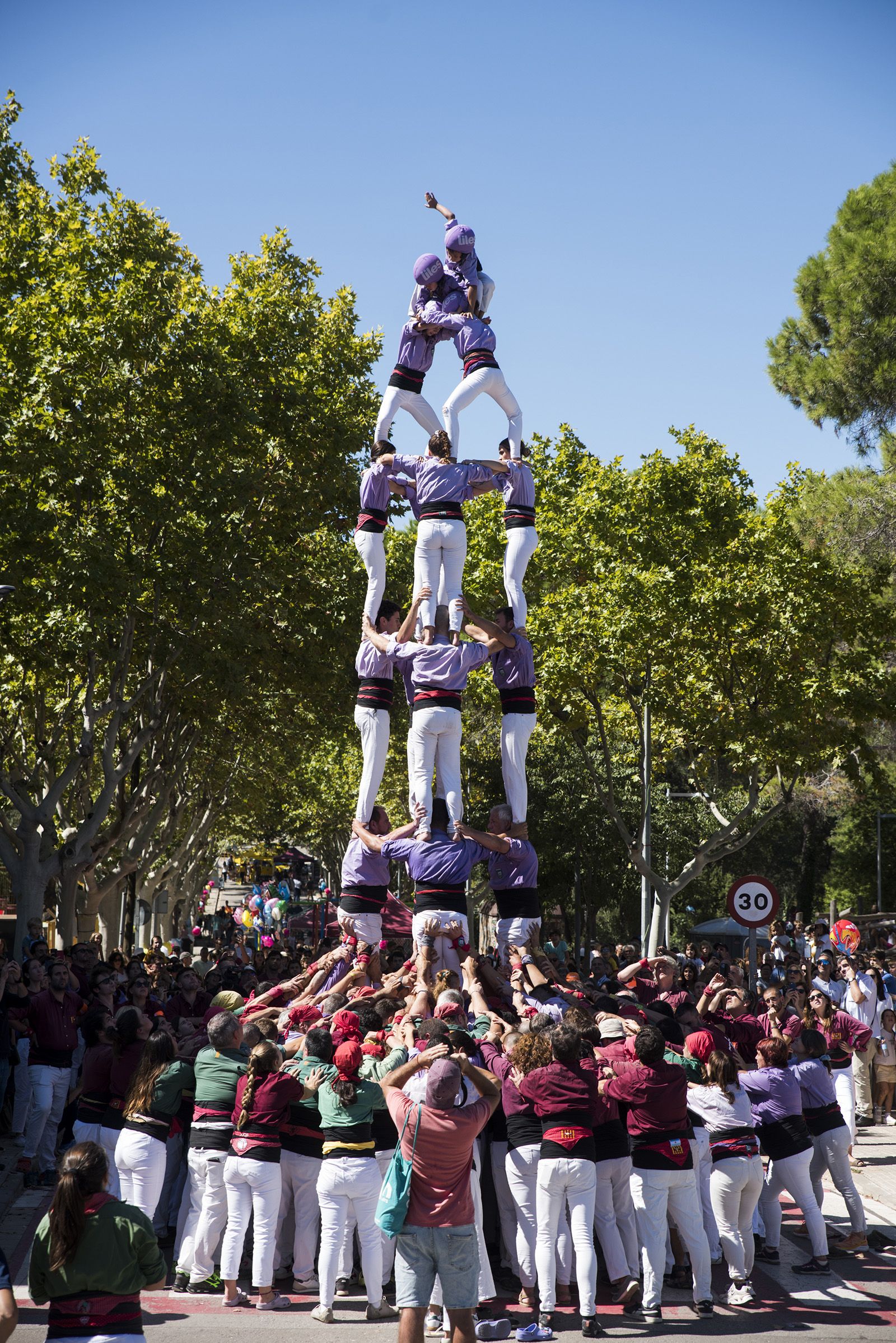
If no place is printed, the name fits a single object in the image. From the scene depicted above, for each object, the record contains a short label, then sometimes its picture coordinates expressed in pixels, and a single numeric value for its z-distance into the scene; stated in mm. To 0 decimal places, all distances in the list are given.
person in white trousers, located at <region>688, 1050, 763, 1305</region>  8797
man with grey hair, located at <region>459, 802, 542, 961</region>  13789
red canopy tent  16344
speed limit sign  12523
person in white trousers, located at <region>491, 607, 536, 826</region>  14344
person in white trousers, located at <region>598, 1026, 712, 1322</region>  8336
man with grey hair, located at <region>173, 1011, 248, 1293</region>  8680
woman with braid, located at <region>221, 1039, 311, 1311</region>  8406
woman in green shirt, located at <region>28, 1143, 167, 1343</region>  4973
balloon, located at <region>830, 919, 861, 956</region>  23359
